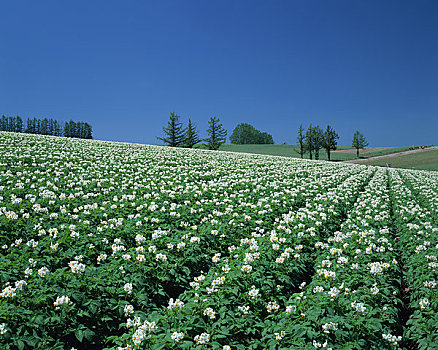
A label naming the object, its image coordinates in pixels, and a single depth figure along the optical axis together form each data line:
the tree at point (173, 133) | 79.44
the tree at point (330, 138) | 71.34
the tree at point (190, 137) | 80.50
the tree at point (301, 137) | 70.25
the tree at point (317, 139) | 71.31
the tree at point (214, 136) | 81.75
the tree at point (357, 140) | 86.19
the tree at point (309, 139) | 70.10
